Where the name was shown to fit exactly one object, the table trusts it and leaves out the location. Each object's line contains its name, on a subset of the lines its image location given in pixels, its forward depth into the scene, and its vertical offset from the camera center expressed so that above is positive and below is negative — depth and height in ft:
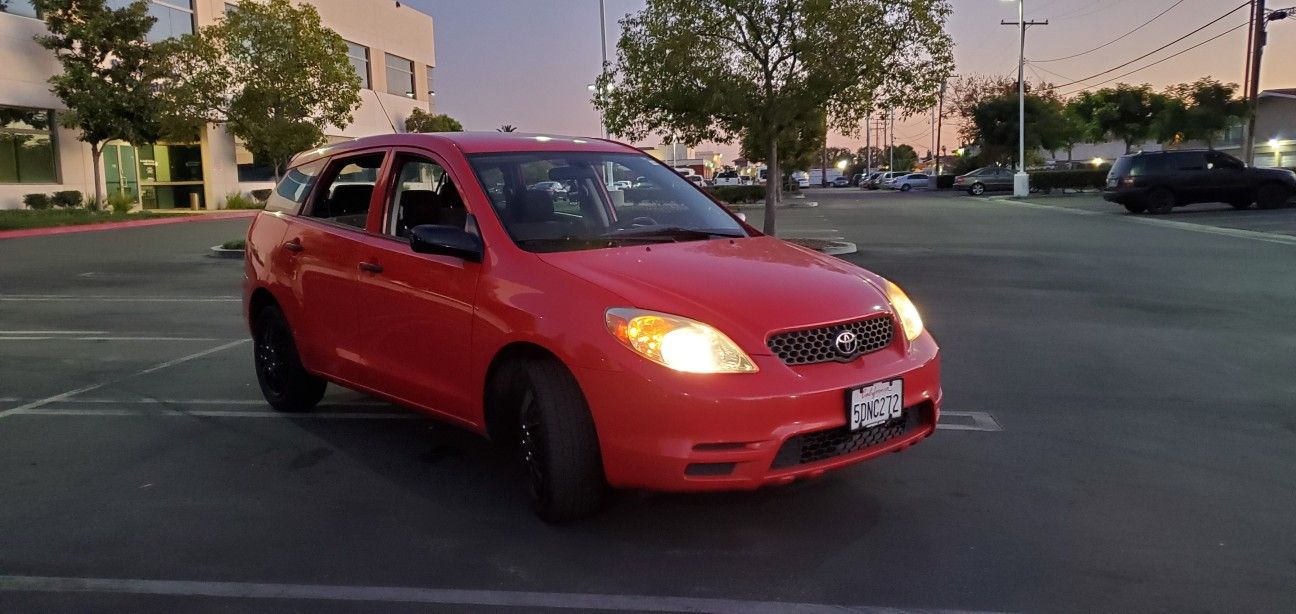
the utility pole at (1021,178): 147.13 -0.18
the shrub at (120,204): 114.62 -1.77
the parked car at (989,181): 175.32 -0.62
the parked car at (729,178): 229.86 +0.64
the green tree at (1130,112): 171.42 +10.82
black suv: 87.51 -0.66
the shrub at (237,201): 135.13 -1.82
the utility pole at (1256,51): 117.19 +14.31
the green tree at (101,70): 103.86 +12.65
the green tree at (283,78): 84.17 +9.38
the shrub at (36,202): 105.40 -1.22
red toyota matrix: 12.42 -1.92
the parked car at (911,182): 227.20 -0.81
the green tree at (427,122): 170.50 +10.82
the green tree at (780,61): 54.90 +6.68
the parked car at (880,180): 257.14 -0.32
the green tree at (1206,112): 153.38 +9.58
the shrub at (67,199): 109.09 -1.01
